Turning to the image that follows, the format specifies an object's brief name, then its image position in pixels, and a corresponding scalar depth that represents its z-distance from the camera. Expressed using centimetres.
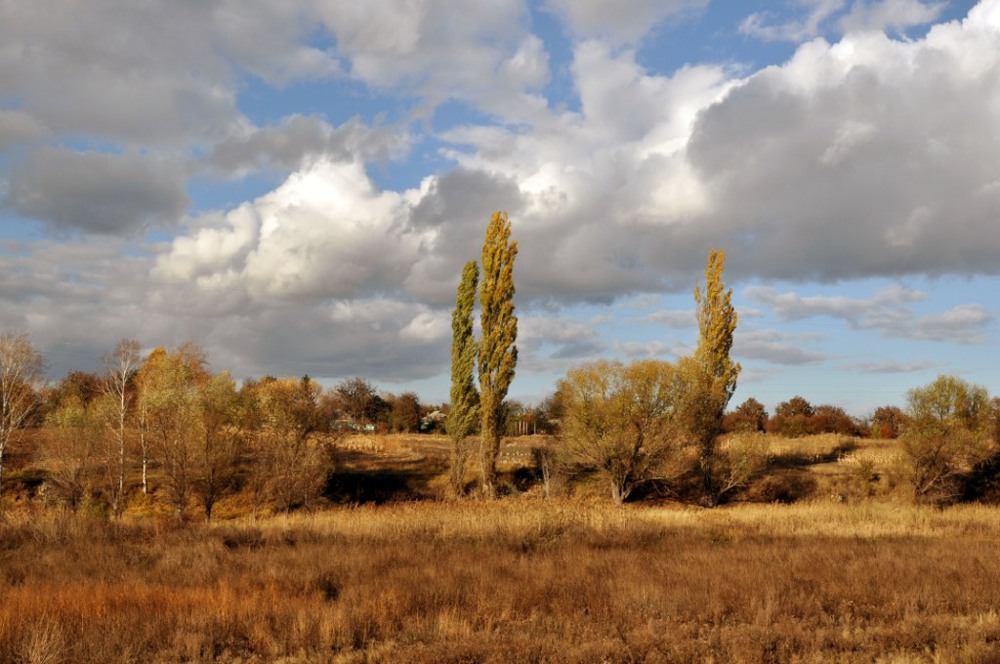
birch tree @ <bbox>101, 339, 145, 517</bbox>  3603
